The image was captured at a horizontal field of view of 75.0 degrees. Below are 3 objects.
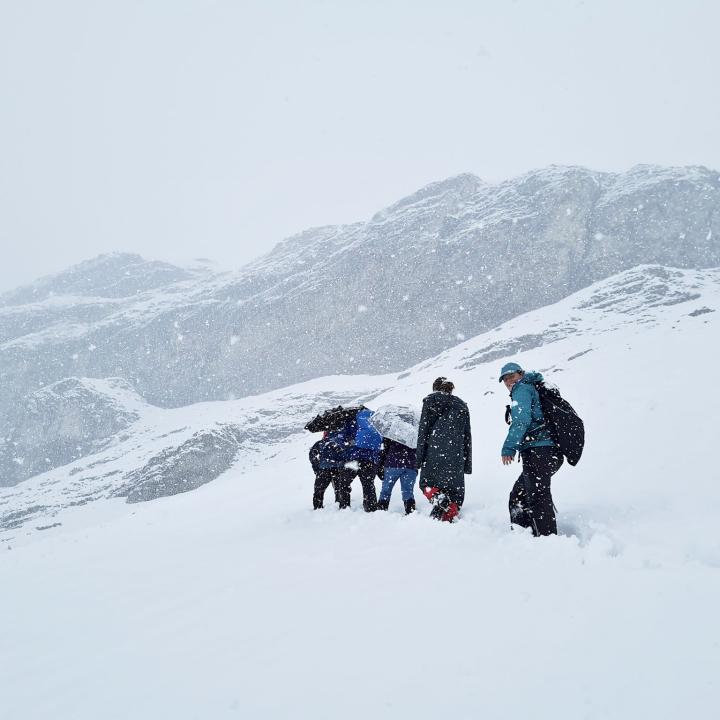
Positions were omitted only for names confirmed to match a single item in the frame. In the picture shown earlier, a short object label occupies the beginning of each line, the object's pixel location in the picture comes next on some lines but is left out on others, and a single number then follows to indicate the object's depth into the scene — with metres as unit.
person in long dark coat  6.64
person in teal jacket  5.30
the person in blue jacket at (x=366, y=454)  7.50
